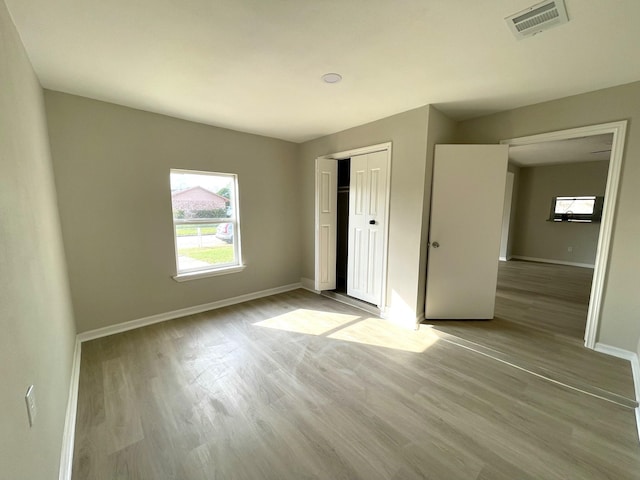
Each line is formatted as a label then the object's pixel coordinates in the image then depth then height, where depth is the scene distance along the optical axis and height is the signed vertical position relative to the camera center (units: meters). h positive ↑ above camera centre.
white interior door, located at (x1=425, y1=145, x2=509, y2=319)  2.85 -0.20
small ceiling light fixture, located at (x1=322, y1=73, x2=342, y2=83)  2.05 +1.10
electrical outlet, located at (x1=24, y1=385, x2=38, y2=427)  0.97 -0.76
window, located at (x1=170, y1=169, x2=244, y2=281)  3.21 -0.17
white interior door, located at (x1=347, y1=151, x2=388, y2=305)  3.23 -0.18
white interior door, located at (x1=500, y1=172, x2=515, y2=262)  6.44 -0.29
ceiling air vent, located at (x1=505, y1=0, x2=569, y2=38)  1.36 +1.10
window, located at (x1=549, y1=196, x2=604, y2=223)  5.83 +0.10
